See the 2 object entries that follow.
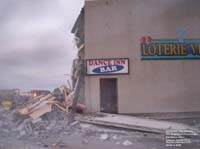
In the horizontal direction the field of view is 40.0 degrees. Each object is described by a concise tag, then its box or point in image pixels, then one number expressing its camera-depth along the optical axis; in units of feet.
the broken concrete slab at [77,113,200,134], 28.17
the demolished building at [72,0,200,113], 38.50
